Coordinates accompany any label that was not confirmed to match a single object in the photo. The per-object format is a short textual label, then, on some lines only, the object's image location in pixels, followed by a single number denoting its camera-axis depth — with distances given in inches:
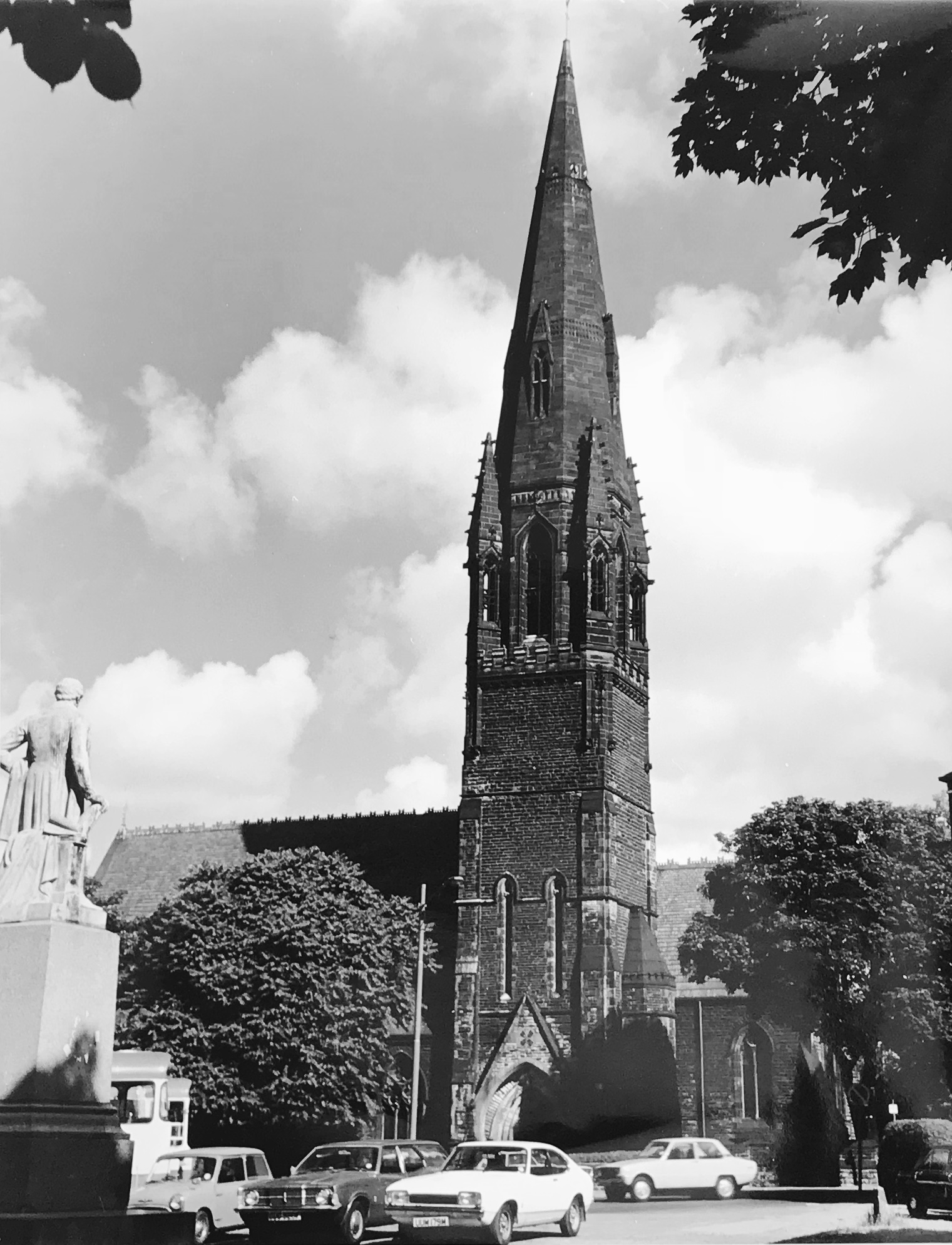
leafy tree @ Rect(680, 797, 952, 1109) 1552.7
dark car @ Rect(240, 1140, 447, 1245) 768.3
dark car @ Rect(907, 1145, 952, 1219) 949.2
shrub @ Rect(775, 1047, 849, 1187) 1596.9
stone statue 463.8
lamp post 1535.4
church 1818.4
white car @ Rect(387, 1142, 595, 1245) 724.7
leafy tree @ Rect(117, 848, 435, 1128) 1583.4
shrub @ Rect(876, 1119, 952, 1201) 1328.7
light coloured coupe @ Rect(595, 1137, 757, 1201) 1343.5
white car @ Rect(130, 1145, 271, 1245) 824.9
